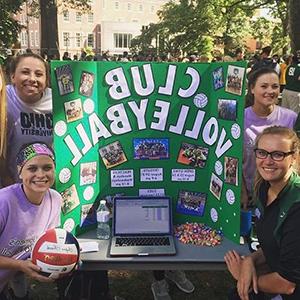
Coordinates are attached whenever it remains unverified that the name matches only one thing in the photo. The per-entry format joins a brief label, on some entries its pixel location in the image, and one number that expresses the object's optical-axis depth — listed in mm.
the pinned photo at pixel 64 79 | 2342
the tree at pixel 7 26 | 13984
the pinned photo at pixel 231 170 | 2377
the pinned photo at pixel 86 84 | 2451
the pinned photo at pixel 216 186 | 2527
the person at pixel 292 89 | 7277
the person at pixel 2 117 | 2557
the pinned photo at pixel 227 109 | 2352
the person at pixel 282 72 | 11192
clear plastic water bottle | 2548
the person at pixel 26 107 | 2779
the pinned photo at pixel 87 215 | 2619
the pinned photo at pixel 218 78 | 2420
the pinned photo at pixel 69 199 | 2477
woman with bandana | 2137
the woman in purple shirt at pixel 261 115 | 2955
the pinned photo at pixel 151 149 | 2639
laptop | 2436
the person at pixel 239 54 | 12621
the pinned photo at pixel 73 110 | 2408
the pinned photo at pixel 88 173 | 2564
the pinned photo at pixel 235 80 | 2289
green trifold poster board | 2398
